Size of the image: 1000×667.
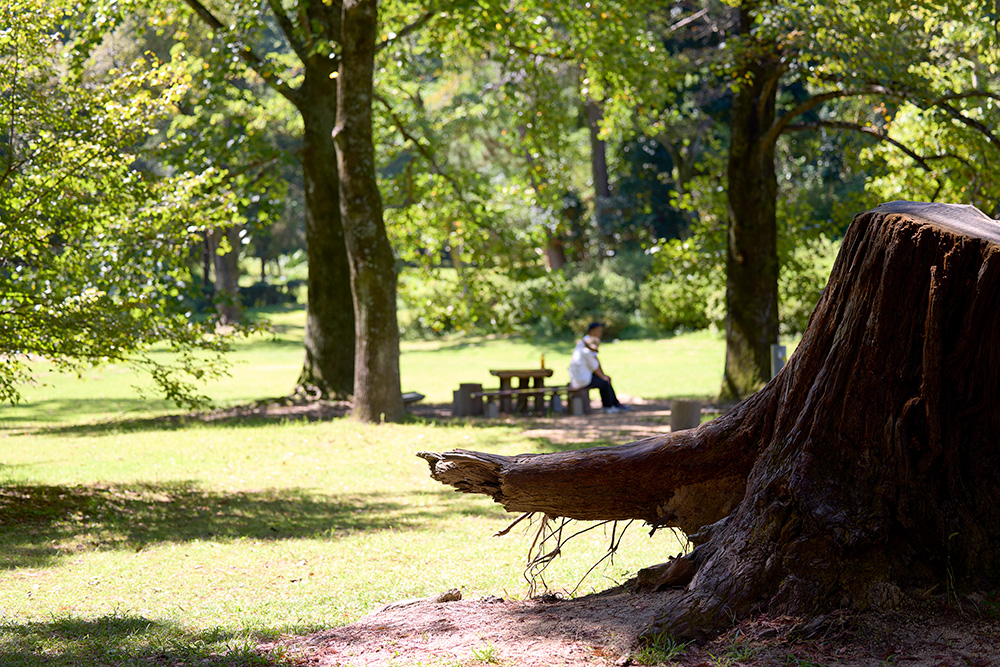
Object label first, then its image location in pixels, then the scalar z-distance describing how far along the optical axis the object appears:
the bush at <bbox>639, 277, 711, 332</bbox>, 31.25
